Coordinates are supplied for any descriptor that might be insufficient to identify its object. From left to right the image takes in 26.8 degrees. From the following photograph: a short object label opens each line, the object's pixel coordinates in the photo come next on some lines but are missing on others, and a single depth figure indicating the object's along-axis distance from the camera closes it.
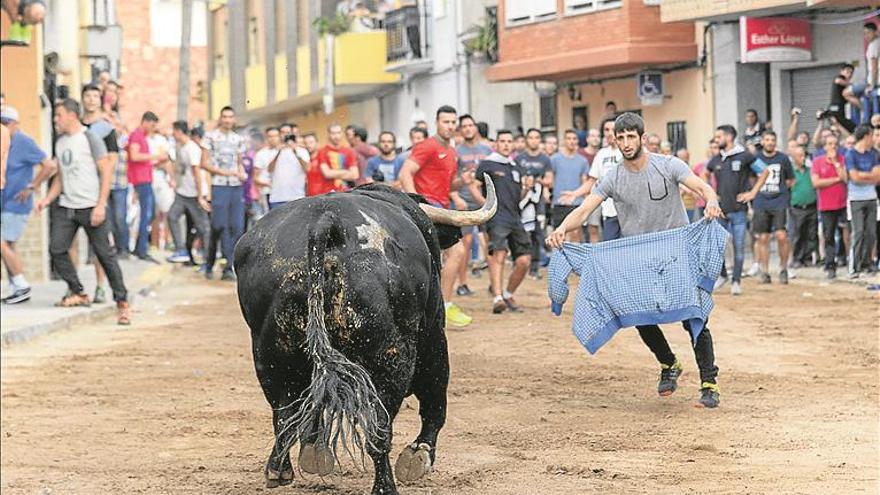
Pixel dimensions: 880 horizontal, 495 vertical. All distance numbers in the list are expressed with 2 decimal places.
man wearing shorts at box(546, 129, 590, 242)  22.61
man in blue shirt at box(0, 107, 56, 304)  17.73
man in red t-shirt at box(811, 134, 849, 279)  21.33
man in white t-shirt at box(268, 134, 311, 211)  21.55
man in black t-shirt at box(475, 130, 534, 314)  17.22
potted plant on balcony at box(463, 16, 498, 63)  36.56
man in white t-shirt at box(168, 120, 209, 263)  23.98
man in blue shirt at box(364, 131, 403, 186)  20.33
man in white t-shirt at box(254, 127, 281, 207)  23.41
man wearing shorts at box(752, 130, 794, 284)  20.69
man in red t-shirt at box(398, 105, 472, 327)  15.34
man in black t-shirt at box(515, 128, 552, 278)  21.58
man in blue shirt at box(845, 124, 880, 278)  20.08
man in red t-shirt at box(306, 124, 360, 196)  19.83
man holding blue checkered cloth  10.68
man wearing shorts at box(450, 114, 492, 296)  18.30
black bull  7.09
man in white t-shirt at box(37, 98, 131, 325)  16.36
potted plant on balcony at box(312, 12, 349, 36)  43.81
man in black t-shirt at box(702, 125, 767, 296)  20.06
